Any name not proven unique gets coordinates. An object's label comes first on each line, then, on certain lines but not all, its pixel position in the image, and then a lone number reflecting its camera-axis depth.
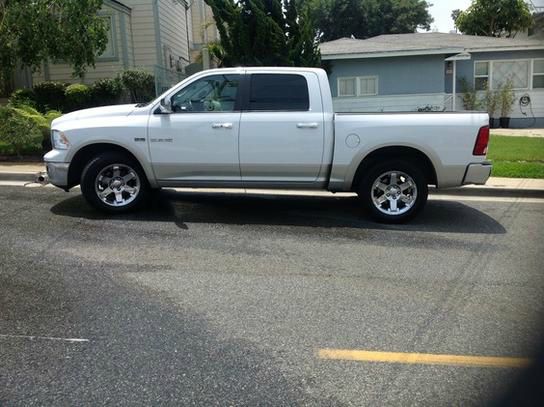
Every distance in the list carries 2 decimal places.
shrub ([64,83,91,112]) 17.17
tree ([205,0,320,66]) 15.77
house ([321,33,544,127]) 21.56
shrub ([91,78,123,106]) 17.45
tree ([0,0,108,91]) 12.35
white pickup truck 7.28
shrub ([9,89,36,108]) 15.82
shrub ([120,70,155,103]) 17.84
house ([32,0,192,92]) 19.11
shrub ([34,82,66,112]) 17.69
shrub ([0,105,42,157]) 11.38
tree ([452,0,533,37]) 37.66
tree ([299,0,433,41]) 47.06
